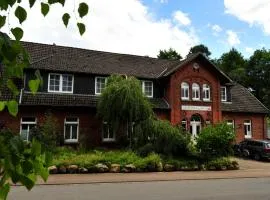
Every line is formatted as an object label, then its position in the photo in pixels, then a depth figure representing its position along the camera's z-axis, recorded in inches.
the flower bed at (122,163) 797.9
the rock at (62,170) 777.6
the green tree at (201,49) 3205.0
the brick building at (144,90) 1120.2
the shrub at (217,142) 953.5
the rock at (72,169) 784.9
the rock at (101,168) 810.8
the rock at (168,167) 878.4
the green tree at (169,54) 2679.9
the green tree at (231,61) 2704.2
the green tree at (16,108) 65.6
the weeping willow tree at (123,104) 1047.6
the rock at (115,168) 823.1
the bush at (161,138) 973.2
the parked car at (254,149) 1175.0
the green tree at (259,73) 2316.7
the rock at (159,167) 864.9
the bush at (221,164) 935.7
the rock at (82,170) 792.9
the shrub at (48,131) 964.3
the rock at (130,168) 834.9
